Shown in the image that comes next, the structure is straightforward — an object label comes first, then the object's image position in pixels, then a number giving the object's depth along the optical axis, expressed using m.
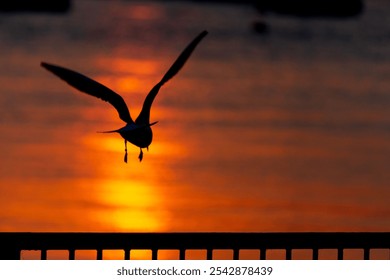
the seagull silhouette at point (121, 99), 16.36
